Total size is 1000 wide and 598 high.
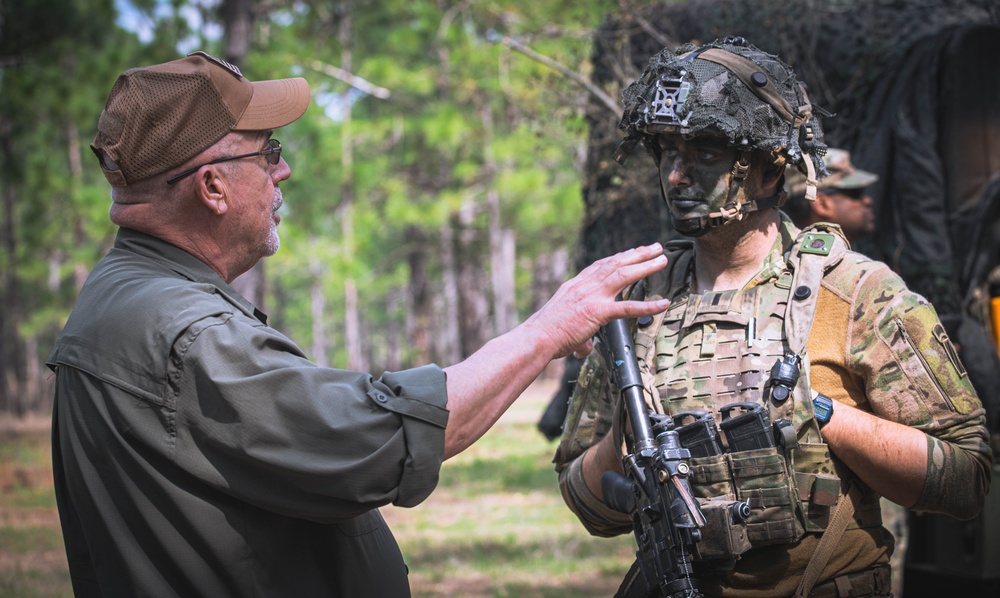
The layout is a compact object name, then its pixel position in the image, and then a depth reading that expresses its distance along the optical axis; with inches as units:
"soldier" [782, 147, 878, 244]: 203.6
